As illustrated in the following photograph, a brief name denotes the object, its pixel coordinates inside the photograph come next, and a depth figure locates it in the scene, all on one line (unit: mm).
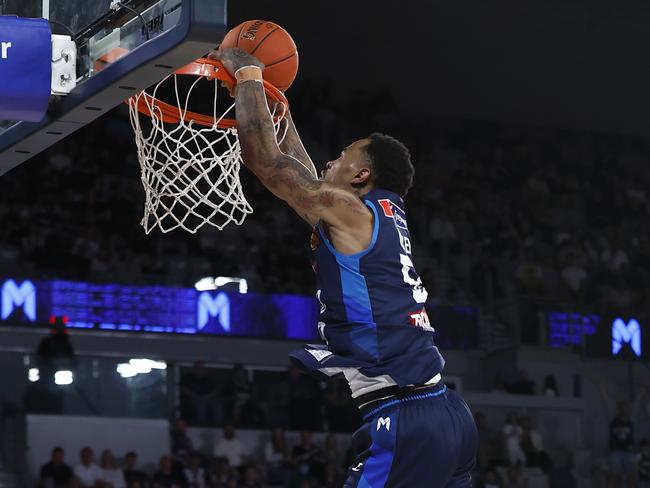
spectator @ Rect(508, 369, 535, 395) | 16164
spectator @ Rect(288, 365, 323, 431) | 14016
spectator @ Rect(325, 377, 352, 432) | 14180
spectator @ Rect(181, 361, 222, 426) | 13672
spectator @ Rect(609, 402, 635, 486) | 14945
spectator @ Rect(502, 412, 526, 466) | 14727
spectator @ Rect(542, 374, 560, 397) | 16391
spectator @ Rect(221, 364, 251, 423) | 13891
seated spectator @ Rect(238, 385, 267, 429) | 13914
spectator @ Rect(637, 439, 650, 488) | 14906
